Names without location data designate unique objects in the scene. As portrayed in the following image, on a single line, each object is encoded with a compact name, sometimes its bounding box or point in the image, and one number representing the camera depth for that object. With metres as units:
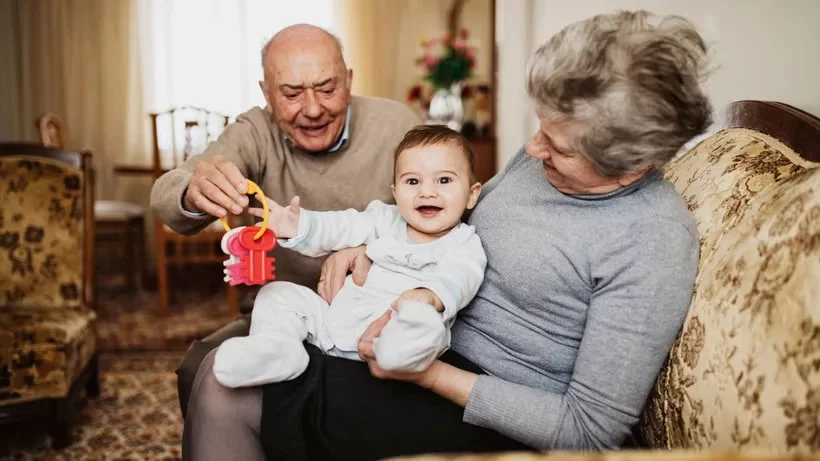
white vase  4.18
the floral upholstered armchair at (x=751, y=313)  0.74
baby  1.10
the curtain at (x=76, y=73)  4.82
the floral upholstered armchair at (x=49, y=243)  2.43
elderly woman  1.03
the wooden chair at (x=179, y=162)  3.88
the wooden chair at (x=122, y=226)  4.35
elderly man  1.65
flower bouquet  4.19
